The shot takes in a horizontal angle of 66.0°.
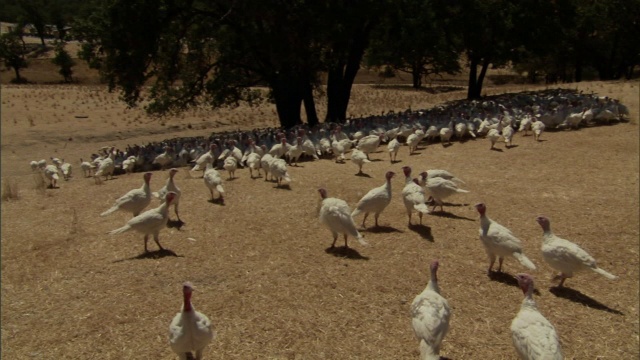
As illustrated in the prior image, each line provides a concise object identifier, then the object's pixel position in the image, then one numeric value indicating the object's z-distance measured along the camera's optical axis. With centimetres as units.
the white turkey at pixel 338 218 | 795
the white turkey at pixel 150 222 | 789
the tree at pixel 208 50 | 1836
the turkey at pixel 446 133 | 1675
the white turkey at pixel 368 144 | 1498
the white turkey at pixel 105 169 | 1409
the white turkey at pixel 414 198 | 874
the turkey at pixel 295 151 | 1451
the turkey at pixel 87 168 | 1549
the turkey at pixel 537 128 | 1638
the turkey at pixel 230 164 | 1290
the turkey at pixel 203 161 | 1347
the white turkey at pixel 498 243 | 715
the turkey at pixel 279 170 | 1199
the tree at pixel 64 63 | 5880
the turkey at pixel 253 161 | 1328
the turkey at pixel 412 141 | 1584
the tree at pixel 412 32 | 2108
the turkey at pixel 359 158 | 1314
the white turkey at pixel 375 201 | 888
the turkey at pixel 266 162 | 1241
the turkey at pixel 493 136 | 1568
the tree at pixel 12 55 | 5997
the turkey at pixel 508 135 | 1598
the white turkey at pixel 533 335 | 478
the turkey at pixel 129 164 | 1527
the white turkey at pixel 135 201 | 900
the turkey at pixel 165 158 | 1580
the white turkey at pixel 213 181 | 1071
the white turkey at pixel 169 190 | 972
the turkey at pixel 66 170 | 1536
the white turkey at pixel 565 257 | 681
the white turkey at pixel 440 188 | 978
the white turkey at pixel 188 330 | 498
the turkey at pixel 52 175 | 1362
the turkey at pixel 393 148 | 1461
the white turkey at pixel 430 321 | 492
